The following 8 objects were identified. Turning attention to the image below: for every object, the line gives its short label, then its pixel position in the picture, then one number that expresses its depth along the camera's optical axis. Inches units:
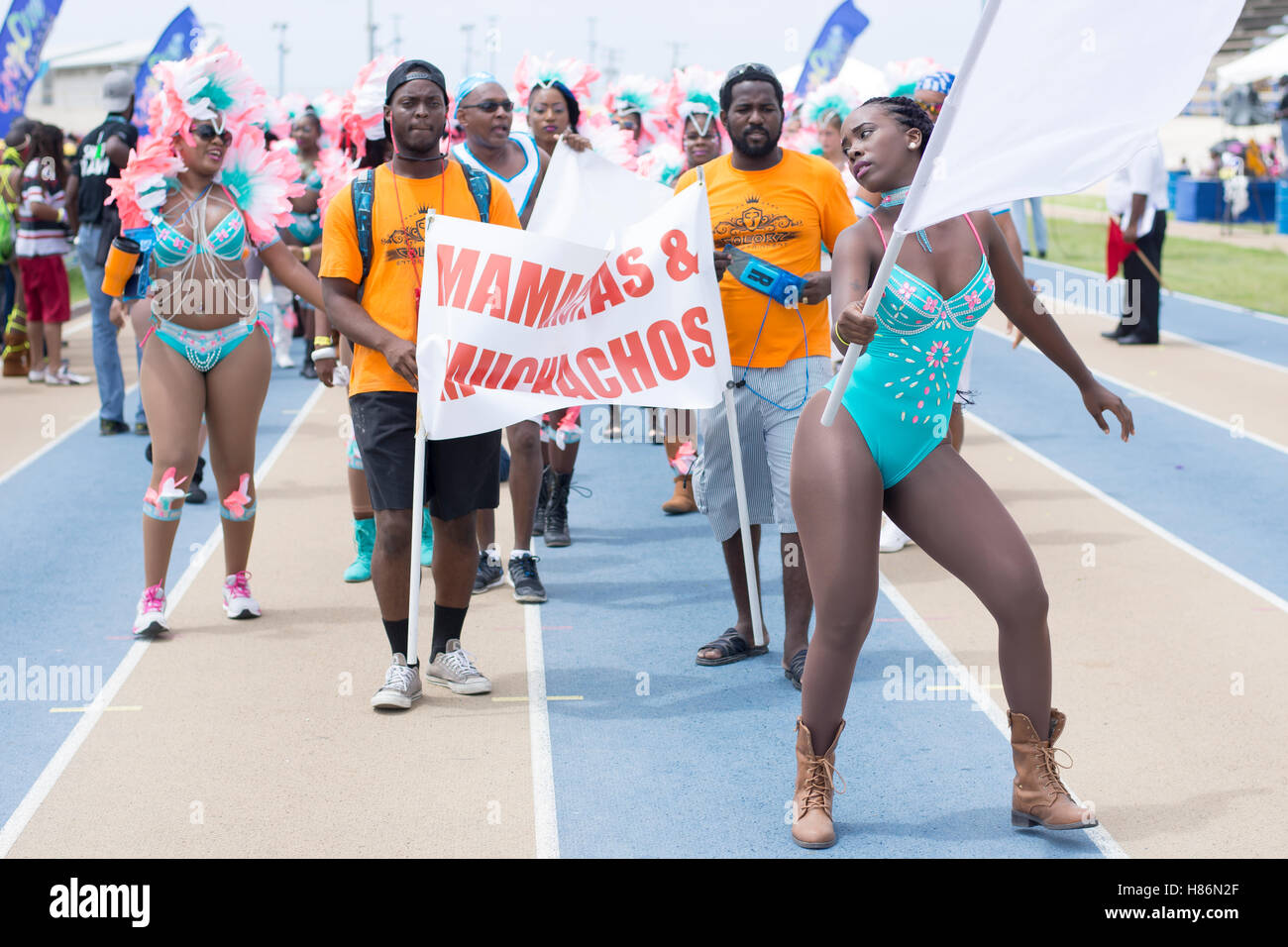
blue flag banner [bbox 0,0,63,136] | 644.7
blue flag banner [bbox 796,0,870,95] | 781.3
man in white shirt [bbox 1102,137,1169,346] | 597.9
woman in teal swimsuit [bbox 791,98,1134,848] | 165.2
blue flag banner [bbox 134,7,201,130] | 604.4
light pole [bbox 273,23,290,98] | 3520.2
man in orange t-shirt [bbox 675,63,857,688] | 226.1
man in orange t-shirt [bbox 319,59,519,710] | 211.9
